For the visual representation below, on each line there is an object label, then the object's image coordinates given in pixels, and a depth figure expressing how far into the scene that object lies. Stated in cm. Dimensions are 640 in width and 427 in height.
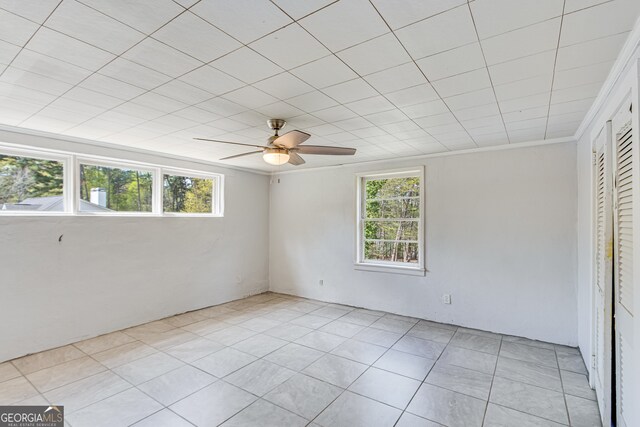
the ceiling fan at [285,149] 264
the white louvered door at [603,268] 206
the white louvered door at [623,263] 167
